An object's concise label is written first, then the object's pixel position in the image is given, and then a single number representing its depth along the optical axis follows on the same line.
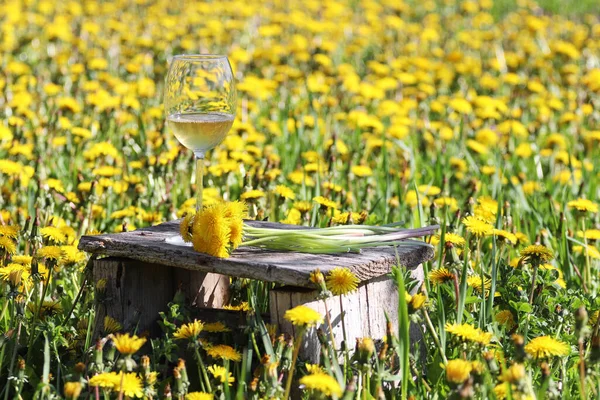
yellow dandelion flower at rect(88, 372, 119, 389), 3.23
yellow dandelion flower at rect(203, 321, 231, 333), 3.83
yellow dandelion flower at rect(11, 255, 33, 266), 4.32
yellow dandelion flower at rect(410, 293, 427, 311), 3.47
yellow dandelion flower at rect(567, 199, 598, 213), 5.19
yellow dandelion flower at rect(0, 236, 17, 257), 4.24
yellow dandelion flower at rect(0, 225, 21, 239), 4.32
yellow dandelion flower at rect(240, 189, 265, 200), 5.36
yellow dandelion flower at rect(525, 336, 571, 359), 3.52
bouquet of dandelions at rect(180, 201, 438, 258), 3.74
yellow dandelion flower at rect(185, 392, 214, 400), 3.34
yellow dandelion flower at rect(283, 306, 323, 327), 3.35
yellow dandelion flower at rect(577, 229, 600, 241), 5.27
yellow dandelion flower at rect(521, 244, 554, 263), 4.14
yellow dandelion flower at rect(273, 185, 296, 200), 5.56
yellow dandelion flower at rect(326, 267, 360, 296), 3.56
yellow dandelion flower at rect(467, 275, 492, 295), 4.32
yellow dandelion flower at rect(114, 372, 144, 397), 3.26
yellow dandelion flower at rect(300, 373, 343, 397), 3.07
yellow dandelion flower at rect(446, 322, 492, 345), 3.52
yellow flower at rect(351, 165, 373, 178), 6.56
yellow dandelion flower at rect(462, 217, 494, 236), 4.31
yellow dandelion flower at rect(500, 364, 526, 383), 3.04
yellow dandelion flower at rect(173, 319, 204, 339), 3.51
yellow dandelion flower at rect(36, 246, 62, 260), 4.10
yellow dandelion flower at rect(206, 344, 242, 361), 3.66
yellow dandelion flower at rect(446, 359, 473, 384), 3.13
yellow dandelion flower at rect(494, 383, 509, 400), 3.40
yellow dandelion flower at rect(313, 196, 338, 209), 5.04
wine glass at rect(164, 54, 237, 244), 4.06
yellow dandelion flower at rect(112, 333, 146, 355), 3.19
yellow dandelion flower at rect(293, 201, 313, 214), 5.30
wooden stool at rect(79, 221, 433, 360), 3.72
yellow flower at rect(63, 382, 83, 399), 3.08
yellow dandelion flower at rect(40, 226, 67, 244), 4.57
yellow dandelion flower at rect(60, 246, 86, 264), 4.42
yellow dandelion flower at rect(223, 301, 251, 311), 4.10
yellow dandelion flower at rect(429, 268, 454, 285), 4.02
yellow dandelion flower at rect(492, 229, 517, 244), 4.65
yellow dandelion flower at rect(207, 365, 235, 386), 3.58
